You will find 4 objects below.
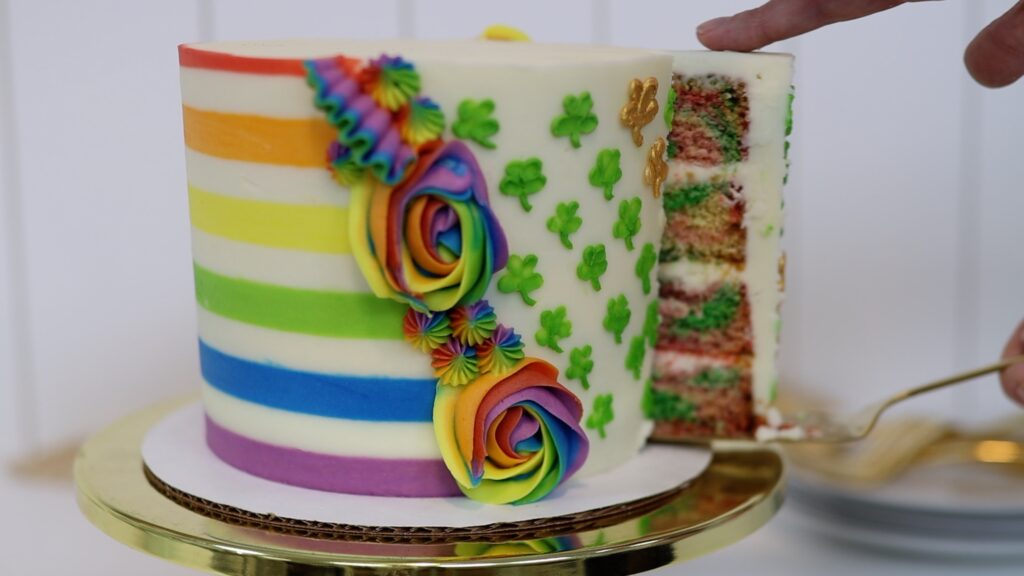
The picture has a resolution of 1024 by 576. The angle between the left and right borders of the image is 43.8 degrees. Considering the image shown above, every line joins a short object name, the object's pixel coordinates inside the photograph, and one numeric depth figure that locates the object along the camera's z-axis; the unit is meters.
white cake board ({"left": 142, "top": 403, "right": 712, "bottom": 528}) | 0.86
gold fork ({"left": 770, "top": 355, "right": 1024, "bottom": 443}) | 1.03
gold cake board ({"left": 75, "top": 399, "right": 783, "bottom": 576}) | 0.79
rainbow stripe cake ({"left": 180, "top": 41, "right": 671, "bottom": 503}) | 0.81
